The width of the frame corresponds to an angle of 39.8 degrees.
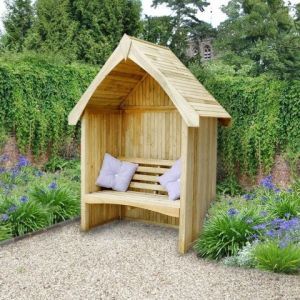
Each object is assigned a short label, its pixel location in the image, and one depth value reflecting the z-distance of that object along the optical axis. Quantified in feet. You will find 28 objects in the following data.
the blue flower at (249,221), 15.86
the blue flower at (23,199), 18.60
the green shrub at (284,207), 17.49
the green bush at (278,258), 13.98
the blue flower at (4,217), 17.31
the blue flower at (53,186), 20.01
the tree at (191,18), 62.44
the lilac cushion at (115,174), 19.75
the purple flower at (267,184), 18.90
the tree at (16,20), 48.39
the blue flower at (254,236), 15.26
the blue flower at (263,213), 16.69
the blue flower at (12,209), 18.01
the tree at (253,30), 48.37
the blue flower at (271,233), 14.57
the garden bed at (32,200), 18.06
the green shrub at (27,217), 18.02
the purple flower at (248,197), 19.13
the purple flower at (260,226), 14.95
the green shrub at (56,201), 19.96
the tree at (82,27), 40.98
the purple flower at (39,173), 24.81
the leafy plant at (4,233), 17.26
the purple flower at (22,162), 22.74
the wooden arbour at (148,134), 16.53
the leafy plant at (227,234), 15.78
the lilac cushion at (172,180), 17.70
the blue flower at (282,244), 14.18
